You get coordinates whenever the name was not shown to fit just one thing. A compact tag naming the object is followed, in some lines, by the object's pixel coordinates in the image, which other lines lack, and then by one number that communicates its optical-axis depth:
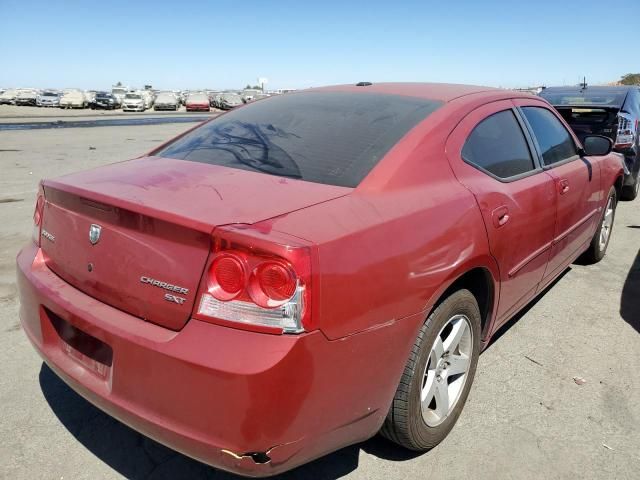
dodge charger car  1.72
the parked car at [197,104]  46.28
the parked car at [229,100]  48.69
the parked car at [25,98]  50.03
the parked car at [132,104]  45.75
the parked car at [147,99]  49.99
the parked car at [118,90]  55.72
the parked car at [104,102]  47.00
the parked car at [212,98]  54.81
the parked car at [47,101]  49.06
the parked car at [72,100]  45.91
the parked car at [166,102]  48.09
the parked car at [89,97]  48.63
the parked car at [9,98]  50.25
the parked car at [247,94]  53.13
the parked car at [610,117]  7.07
